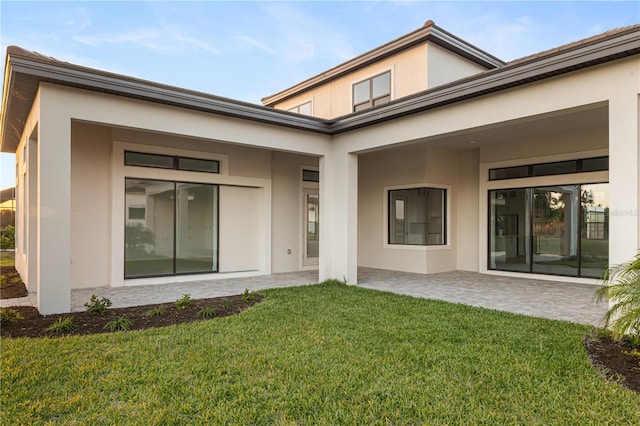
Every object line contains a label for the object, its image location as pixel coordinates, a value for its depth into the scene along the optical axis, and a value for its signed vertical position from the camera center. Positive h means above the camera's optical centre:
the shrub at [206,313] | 5.78 -1.53
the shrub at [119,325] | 5.04 -1.51
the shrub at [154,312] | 5.75 -1.53
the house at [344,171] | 5.56 +0.98
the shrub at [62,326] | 4.89 -1.49
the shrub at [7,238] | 15.72 -1.13
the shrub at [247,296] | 6.88 -1.54
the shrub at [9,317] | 5.13 -1.43
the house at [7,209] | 20.88 +0.14
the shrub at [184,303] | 6.22 -1.49
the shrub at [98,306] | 5.77 -1.43
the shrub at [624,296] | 3.98 -0.93
